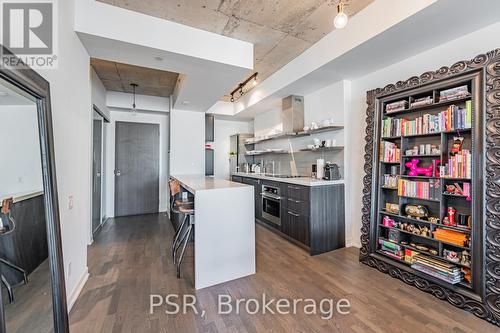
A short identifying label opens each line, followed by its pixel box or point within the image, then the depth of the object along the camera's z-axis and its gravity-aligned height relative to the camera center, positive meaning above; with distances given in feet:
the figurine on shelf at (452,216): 7.07 -1.68
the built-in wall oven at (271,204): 12.96 -2.46
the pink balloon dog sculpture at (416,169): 7.91 -0.22
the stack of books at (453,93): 6.77 +2.17
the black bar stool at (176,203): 9.38 -1.73
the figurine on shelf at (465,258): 6.66 -2.82
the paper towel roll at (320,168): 11.85 -0.27
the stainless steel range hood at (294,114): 13.84 +3.04
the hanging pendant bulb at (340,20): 5.51 +3.51
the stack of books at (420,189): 7.59 -0.91
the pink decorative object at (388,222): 8.95 -2.35
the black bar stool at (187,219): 8.35 -2.38
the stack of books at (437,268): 6.68 -3.28
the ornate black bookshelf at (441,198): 6.06 -1.17
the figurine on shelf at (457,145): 7.08 +0.57
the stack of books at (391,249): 8.41 -3.30
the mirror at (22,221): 3.80 -1.11
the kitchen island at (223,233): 7.65 -2.49
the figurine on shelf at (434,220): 7.54 -1.89
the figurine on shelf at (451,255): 6.92 -2.89
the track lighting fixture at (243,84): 13.69 +5.18
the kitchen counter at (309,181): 10.34 -0.89
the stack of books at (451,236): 6.78 -2.29
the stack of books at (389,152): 8.86 +0.44
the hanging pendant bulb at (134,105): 14.43 +4.06
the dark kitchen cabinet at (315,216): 10.32 -2.56
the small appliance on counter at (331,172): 11.07 -0.44
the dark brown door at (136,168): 17.04 -0.39
